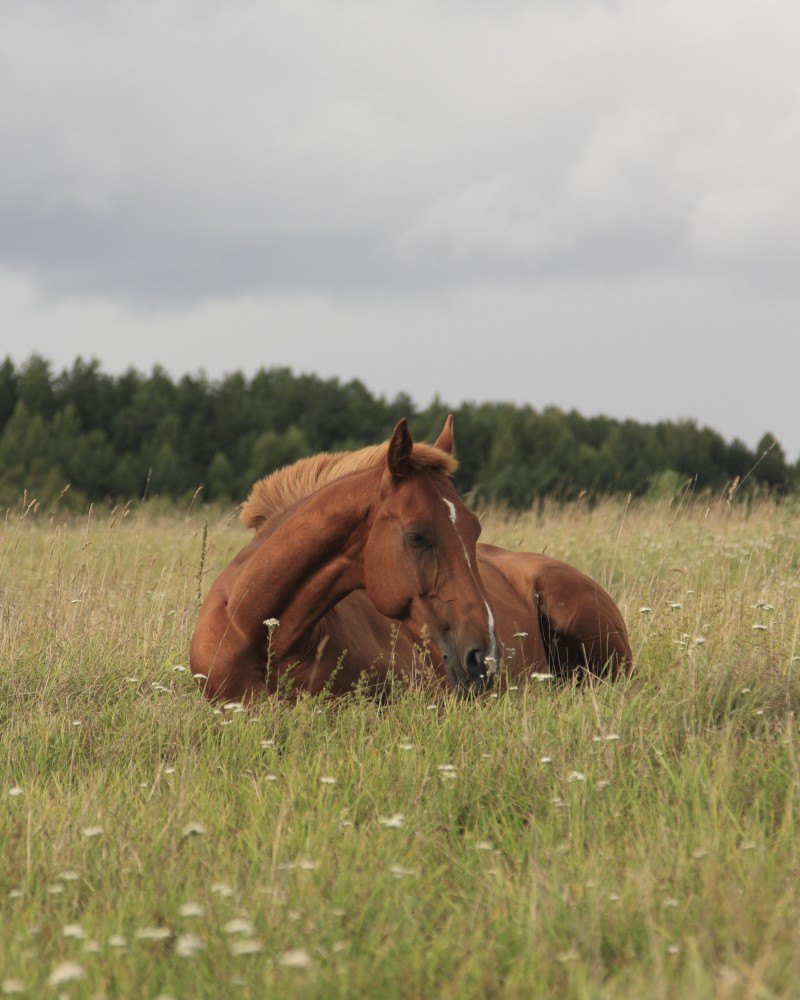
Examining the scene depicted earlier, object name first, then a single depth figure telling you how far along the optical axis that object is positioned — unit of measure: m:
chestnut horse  8.98
